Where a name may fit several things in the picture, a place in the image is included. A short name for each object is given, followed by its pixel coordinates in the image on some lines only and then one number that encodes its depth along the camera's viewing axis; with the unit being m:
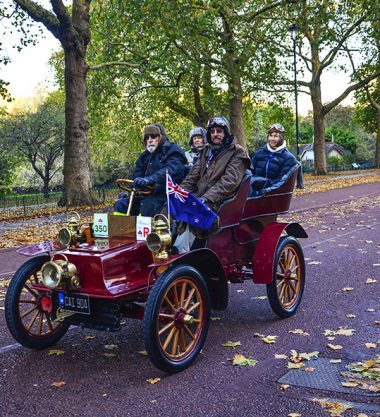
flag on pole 4.71
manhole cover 3.91
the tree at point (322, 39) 25.16
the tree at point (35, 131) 27.81
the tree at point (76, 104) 19.36
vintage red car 4.30
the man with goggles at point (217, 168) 5.23
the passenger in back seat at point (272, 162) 6.29
